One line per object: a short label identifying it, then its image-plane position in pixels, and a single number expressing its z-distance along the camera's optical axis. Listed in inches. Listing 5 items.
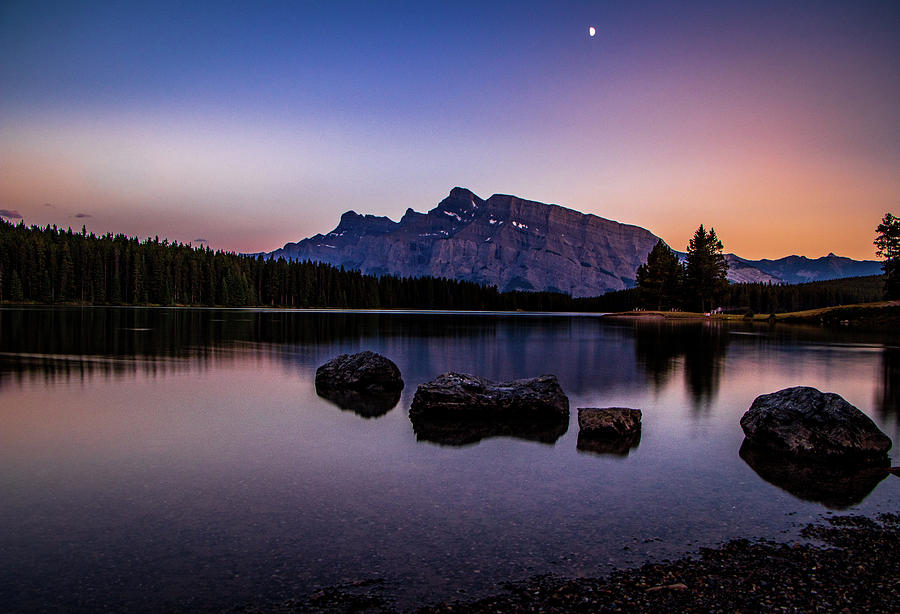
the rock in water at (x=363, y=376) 967.0
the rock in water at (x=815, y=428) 574.2
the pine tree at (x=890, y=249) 4165.8
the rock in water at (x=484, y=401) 753.0
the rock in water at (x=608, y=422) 651.5
